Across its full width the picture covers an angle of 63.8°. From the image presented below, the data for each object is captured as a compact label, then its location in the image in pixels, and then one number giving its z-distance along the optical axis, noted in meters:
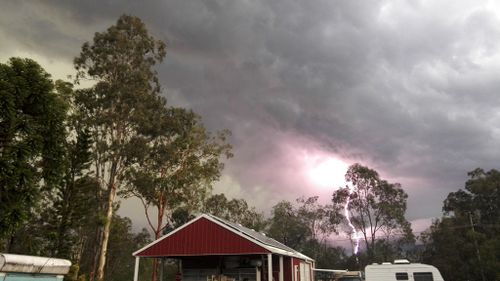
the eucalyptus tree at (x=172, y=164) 40.59
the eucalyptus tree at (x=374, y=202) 65.31
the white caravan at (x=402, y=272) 22.34
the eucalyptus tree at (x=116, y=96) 38.00
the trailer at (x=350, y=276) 28.34
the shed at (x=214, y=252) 24.47
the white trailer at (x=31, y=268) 12.74
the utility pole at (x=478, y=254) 51.28
